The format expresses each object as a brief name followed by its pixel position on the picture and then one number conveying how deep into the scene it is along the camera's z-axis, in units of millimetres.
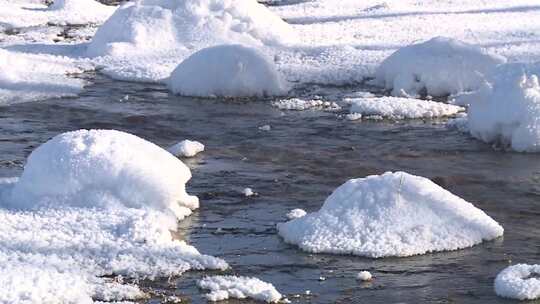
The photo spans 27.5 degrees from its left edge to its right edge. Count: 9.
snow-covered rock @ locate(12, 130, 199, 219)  8758
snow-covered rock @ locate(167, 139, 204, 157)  11195
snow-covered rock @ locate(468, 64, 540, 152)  11500
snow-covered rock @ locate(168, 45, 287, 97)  14430
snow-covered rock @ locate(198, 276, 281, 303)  6871
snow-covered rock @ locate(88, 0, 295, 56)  17781
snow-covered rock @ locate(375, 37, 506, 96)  14508
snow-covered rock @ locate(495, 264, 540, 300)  6953
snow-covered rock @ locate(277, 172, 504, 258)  7938
